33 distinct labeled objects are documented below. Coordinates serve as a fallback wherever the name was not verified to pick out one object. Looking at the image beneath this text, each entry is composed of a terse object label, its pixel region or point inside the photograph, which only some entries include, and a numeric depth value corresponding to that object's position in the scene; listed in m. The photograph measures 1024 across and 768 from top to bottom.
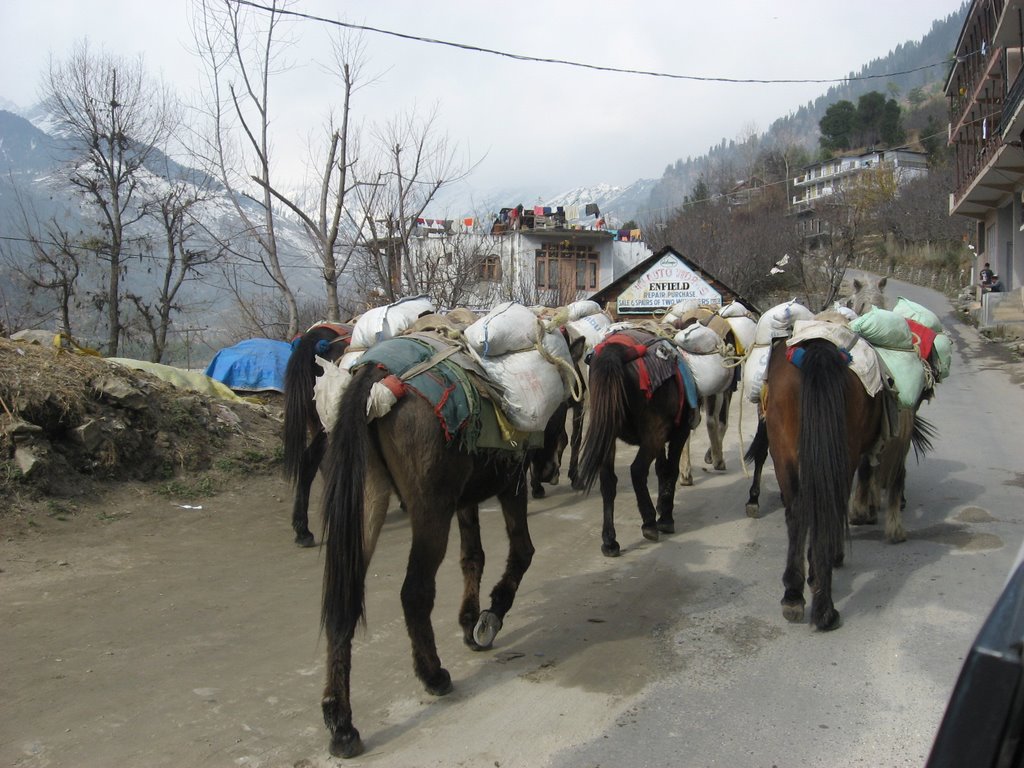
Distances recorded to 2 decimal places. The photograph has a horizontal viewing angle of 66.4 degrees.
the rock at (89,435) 7.56
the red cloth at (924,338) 7.18
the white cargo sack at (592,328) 8.80
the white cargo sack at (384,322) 5.31
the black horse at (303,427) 6.96
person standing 30.89
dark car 1.14
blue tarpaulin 11.77
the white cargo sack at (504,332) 4.63
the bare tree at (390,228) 14.18
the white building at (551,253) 22.09
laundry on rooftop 38.59
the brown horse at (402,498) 3.55
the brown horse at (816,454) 4.89
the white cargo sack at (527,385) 4.47
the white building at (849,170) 69.69
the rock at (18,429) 7.07
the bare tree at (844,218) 29.31
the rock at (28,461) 6.96
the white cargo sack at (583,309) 8.88
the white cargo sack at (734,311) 10.16
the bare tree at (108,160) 18.59
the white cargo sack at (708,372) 7.75
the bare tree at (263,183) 12.80
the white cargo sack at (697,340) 7.80
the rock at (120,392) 7.98
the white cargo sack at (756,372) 6.60
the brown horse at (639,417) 6.52
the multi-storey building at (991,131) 24.64
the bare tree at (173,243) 19.14
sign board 18.55
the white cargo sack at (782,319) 6.32
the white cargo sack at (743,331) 9.74
